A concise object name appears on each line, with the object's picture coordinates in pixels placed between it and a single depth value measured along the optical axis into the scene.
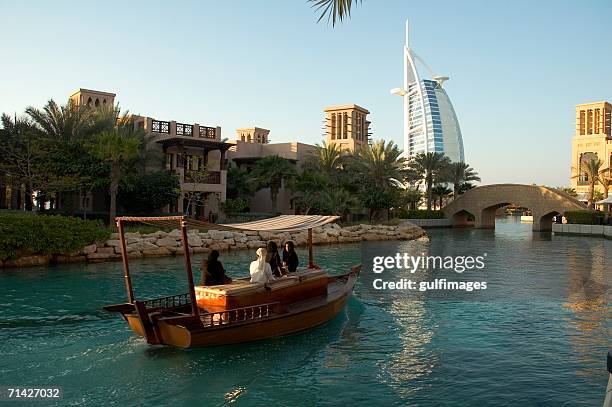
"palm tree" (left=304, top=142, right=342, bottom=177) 48.03
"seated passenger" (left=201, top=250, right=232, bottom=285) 11.52
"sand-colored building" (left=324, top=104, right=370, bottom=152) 94.06
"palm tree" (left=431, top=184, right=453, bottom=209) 64.06
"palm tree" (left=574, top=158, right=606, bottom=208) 63.81
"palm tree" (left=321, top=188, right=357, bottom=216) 42.19
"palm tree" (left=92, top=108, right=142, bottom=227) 28.31
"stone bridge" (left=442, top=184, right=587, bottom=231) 56.97
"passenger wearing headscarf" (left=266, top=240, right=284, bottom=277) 13.12
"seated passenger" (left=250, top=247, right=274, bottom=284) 11.73
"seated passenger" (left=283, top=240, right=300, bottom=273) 14.16
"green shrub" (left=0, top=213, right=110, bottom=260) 21.11
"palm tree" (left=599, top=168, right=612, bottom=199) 63.89
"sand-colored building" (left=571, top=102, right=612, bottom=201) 105.12
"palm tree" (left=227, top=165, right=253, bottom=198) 43.78
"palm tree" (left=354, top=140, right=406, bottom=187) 48.85
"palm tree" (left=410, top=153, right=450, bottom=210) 58.16
